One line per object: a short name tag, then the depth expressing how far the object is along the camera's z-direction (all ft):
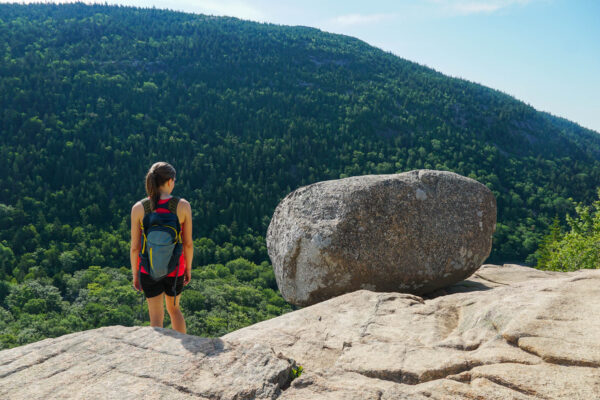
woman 18.47
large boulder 29.35
